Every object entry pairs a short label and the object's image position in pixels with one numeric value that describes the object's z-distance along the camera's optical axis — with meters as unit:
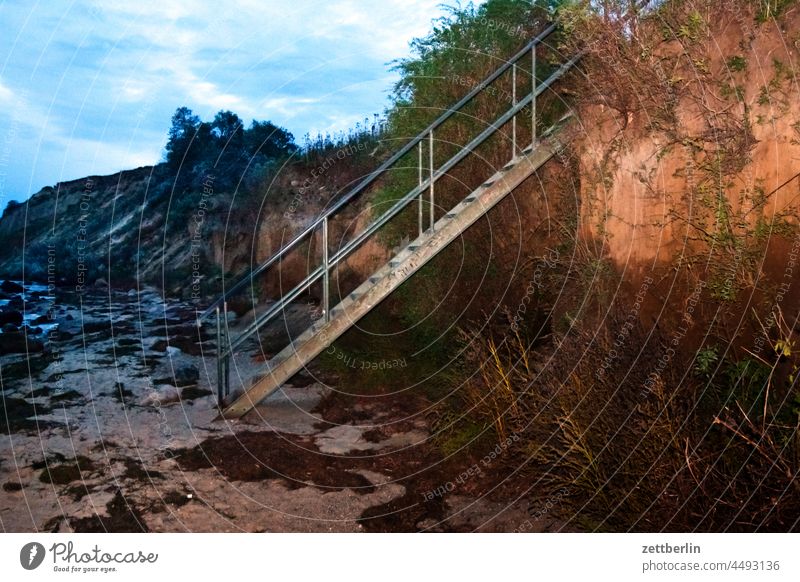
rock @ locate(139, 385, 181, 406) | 9.61
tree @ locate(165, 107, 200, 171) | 22.48
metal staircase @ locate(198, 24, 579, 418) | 8.03
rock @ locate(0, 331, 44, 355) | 13.27
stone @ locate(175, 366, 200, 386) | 10.62
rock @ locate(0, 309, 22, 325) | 17.33
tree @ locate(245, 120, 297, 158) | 20.75
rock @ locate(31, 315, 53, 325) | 17.38
